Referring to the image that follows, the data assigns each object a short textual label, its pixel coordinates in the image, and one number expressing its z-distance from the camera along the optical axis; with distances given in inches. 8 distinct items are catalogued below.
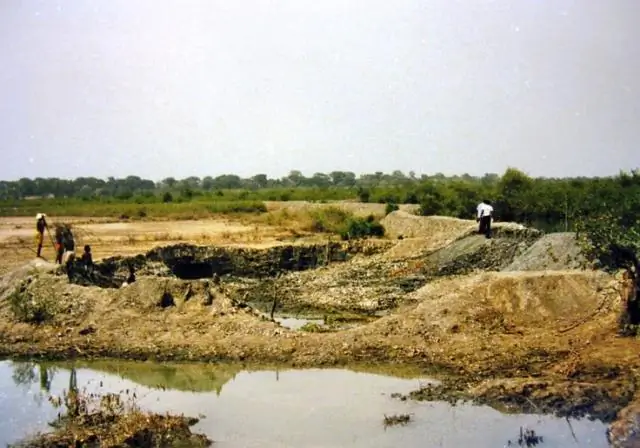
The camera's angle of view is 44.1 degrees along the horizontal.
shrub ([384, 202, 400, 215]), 1656.3
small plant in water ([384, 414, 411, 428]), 466.3
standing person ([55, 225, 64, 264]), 800.6
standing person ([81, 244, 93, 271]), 794.8
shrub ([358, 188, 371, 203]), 2374.5
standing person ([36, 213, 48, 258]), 853.2
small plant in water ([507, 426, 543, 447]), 426.6
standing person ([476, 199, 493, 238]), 968.3
